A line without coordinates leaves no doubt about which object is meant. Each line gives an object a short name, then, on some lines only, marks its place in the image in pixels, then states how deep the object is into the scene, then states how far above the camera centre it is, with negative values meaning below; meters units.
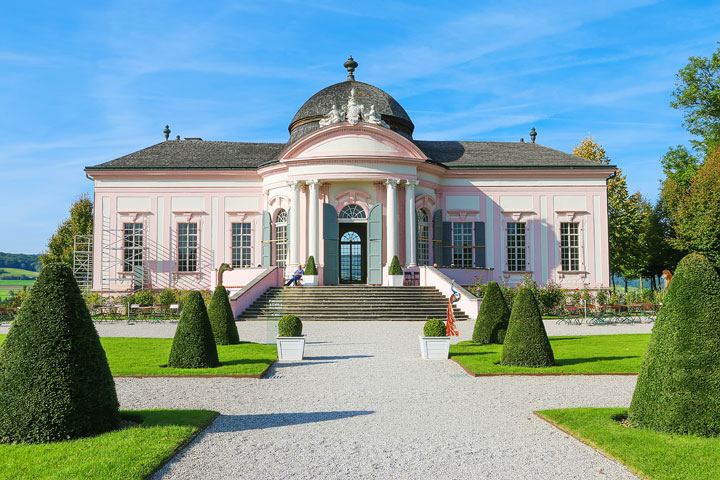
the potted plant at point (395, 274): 28.81 +0.25
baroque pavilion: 33.81 +3.40
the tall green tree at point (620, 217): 42.84 +4.21
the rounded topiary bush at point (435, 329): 14.59 -1.16
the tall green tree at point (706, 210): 35.19 +3.87
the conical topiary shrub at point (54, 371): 6.66 -0.97
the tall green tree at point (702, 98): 39.69 +11.44
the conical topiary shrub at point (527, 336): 12.84 -1.18
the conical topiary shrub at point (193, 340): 12.82 -1.22
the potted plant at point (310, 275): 28.70 +0.22
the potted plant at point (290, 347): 14.68 -1.56
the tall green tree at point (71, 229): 56.62 +4.68
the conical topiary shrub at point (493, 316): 17.19 -1.02
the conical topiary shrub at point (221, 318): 16.77 -1.00
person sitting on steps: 28.91 +0.14
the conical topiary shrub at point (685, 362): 7.04 -0.96
